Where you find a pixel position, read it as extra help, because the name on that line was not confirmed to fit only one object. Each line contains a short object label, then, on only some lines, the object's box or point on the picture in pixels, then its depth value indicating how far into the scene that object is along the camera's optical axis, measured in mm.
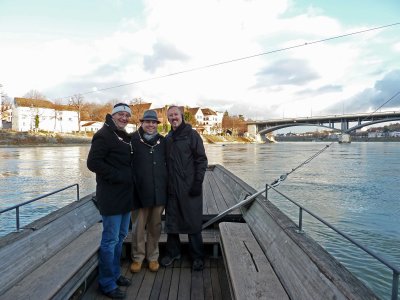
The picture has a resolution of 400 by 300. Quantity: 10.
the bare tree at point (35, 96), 88625
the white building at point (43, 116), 82188
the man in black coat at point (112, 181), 3035
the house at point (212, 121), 132975
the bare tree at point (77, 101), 82538
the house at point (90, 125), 97000
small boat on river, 2539
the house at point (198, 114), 131700
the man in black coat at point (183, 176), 3760
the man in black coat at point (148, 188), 3588
